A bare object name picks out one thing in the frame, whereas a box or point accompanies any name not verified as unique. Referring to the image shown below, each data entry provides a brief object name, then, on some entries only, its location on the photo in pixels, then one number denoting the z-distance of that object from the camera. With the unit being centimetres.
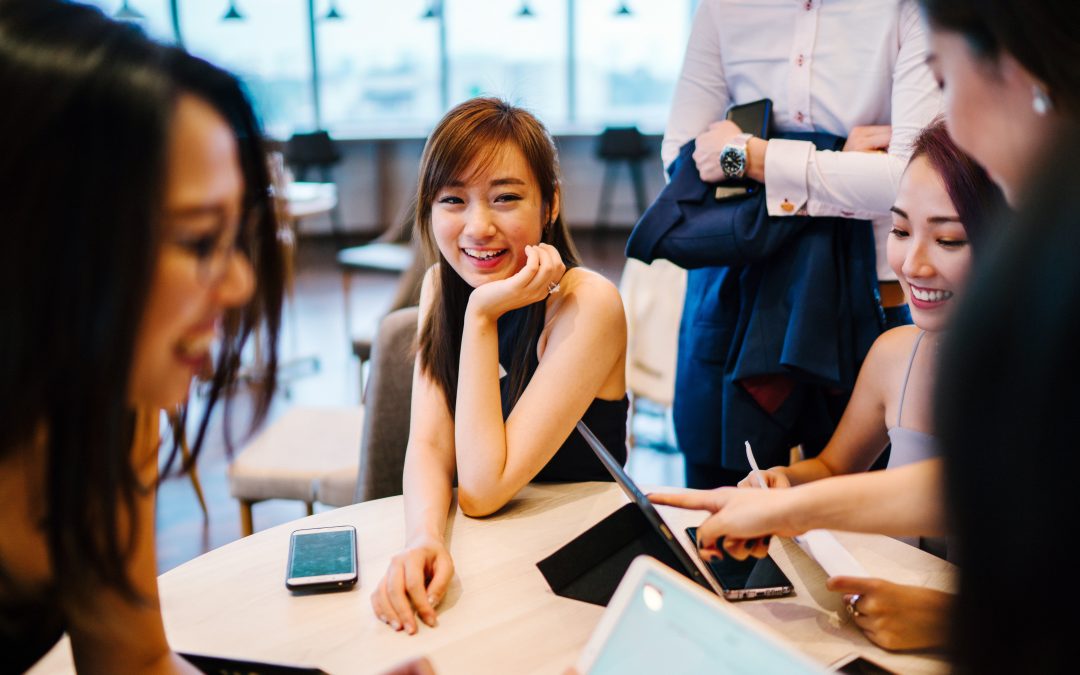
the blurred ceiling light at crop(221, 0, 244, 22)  754
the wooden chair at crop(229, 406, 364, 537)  250
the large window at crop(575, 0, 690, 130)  877
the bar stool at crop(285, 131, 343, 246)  779
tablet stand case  132
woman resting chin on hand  160
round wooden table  119
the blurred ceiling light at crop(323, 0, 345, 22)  785
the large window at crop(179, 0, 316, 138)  801
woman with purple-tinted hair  153
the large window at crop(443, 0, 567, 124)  866
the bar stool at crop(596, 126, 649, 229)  801
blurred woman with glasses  77
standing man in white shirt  178
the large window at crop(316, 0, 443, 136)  858
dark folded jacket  192
